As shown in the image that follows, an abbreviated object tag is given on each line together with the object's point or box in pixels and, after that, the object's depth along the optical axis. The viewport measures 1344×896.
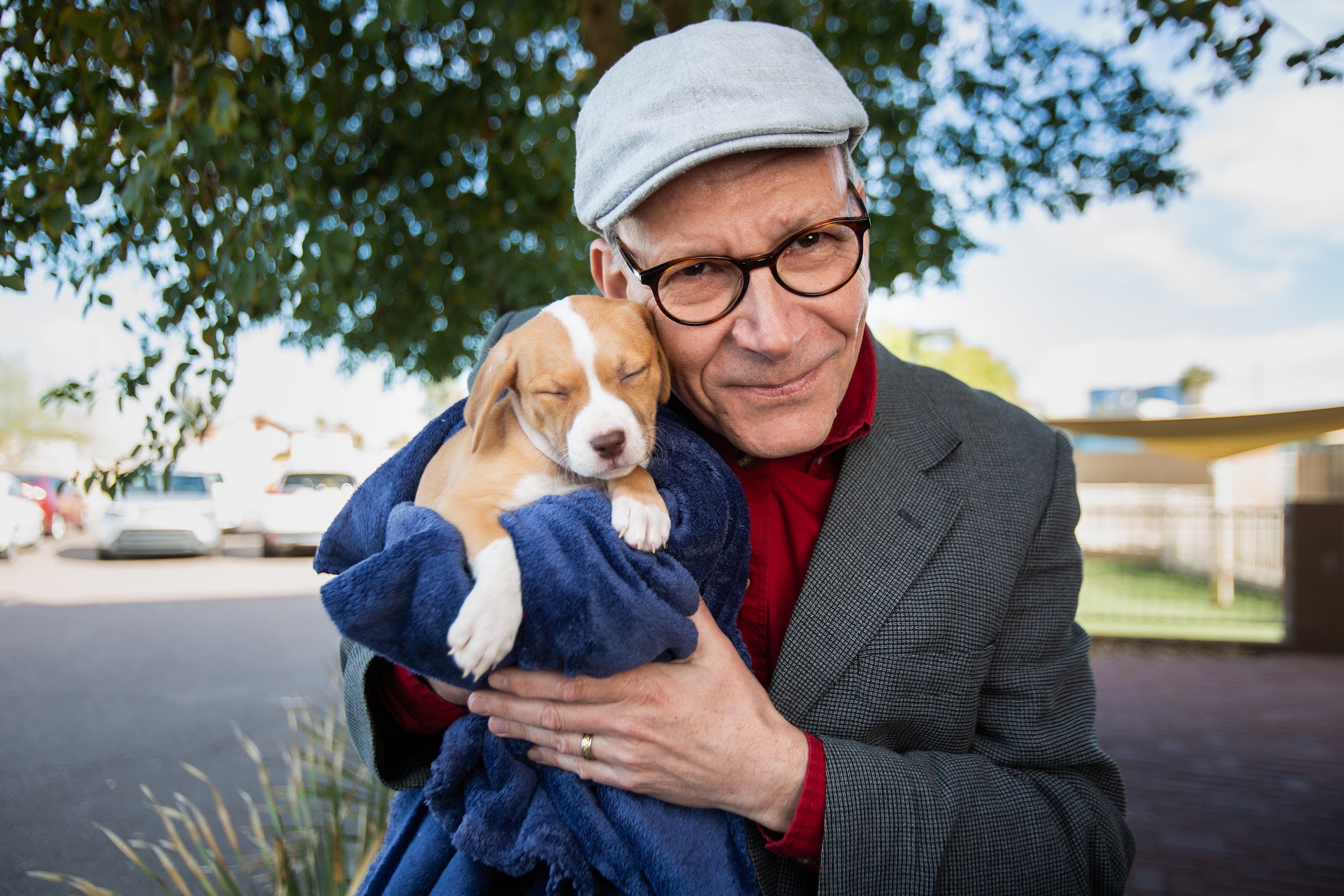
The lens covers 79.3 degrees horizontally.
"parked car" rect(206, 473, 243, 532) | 13.45
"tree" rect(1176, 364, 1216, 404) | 45.95
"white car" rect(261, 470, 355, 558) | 8.27
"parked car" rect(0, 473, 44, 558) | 5.21
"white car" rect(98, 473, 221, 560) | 9.85
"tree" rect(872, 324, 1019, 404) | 40.47
